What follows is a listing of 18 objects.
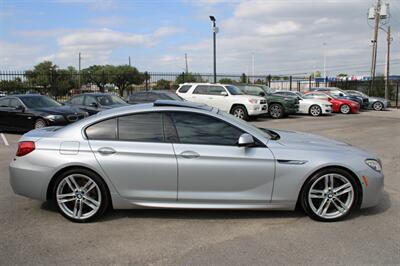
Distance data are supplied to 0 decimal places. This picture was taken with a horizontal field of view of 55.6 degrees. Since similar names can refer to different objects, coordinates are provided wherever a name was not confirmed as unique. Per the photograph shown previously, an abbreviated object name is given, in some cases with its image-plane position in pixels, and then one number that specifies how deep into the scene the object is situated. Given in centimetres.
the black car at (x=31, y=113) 1199
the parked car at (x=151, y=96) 1627
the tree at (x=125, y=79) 2592
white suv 1734
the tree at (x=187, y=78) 2775
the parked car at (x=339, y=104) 2230
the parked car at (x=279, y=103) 1942
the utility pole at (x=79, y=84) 2988
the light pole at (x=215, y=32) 2242
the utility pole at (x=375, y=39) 3597
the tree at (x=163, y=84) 2746
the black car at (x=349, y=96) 2470
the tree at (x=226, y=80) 2943
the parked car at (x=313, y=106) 2070
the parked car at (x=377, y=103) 2573
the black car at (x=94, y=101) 1416
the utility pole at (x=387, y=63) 3041
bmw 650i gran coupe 438
